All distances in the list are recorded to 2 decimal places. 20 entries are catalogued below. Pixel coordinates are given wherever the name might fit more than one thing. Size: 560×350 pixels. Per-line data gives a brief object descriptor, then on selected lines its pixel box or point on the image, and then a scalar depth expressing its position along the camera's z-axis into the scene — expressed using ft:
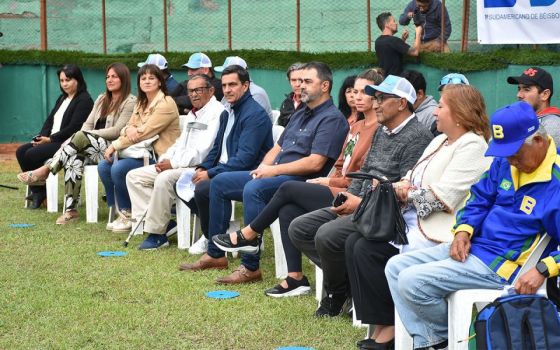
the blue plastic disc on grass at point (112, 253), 23.84
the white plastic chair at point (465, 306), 13.16
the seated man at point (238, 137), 22.98
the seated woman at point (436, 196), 15.05
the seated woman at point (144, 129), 27.35
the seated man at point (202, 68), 30.63
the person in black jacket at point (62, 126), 31.68
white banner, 35.35
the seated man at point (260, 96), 28.86
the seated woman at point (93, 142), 29.27
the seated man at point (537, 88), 19.99
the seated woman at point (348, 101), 21.62
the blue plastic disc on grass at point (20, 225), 28.08
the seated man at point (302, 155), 20.35
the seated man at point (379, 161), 16.78
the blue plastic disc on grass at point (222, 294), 19.23
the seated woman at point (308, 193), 18.78
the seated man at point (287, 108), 28.73
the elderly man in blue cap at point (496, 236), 12.82
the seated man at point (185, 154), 24.64
